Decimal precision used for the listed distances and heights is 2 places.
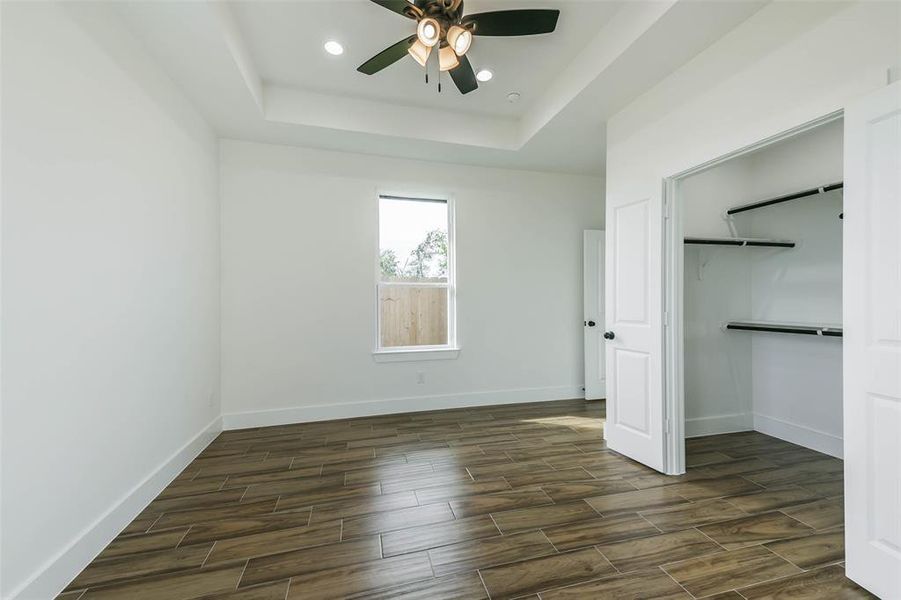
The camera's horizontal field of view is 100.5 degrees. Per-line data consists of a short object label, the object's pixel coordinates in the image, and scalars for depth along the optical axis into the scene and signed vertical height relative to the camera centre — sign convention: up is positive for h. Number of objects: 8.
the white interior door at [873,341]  1.47 -0.19
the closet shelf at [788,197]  2.62 +0.75
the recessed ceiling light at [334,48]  2.63 +1.79
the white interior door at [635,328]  2.69 -0.24
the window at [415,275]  4.15 +0.27
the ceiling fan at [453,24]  2.06 +1.55
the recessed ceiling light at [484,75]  2.95 +1.78
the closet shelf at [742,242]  3.08 +0.45
